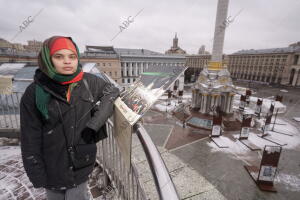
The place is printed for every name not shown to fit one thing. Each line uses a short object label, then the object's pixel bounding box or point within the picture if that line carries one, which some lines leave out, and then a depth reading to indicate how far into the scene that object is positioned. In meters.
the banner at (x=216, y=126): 10.62
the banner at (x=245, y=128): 10.40
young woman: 1.55
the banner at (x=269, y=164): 6.44
